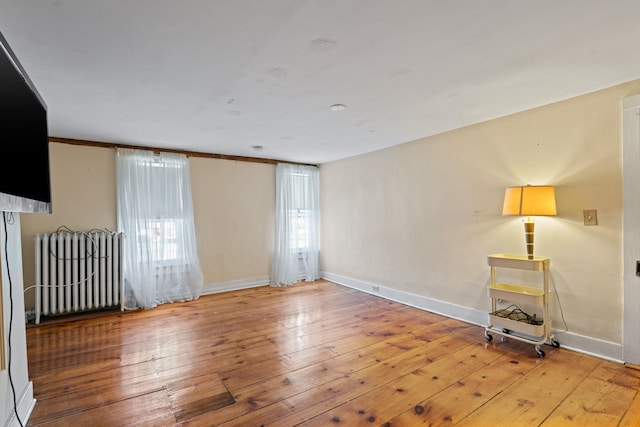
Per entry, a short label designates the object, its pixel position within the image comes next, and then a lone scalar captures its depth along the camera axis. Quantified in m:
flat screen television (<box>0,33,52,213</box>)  1.28
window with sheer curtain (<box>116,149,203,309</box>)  4.29
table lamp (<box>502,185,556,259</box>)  2.69
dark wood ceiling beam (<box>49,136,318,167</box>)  4.02
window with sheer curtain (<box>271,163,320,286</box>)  5.58
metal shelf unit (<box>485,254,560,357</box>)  2.73
